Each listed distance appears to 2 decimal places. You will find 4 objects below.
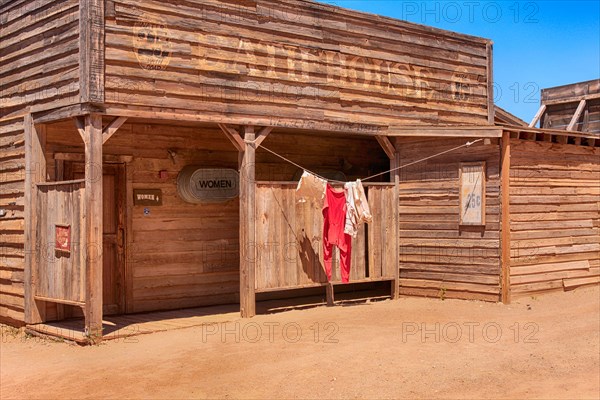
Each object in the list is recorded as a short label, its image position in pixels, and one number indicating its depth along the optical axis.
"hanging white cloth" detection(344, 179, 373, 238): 11.95
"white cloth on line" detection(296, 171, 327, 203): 11.62
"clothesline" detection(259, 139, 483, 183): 12.43
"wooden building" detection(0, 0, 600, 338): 10.22
